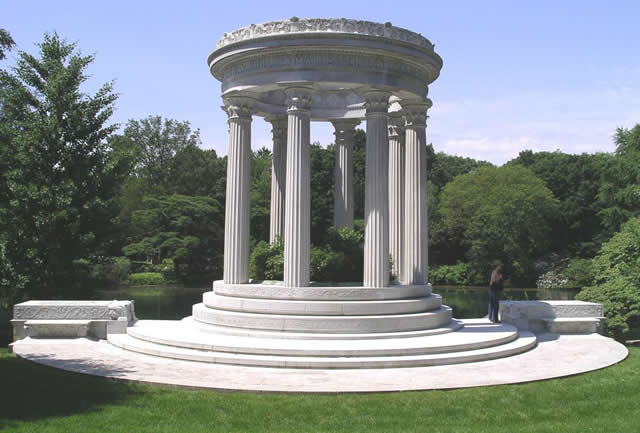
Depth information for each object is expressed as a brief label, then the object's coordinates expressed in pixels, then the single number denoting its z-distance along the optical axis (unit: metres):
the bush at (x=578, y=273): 69.81
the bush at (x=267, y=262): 26.27
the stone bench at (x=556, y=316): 26.12
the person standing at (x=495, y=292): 25.73
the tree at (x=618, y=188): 59.69
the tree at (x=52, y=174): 29.70
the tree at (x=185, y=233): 72.50
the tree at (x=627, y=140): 62.44
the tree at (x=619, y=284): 27.14
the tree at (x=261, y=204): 62.75
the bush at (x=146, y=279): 71.88
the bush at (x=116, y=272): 65.94
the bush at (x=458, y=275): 74.31
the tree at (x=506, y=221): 73.62
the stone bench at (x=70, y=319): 24.14
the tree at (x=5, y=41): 27.83
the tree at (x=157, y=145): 87.81
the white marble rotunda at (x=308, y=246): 20.61
